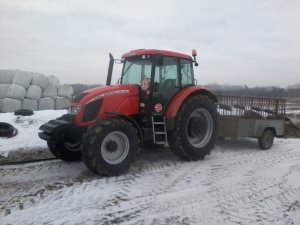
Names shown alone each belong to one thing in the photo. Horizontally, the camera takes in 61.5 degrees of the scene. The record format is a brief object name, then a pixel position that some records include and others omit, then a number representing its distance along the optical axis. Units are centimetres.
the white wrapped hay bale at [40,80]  1165
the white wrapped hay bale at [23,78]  1141
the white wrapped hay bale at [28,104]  1119
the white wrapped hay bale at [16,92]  1097
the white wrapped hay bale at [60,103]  1200
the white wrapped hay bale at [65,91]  1236
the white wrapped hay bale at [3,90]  1110
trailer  625
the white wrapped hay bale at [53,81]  1212
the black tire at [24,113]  804
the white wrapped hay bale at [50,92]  1180
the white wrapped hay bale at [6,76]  1155
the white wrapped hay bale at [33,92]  1131
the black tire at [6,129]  651
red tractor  441
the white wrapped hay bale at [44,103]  1156
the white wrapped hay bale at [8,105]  1078
